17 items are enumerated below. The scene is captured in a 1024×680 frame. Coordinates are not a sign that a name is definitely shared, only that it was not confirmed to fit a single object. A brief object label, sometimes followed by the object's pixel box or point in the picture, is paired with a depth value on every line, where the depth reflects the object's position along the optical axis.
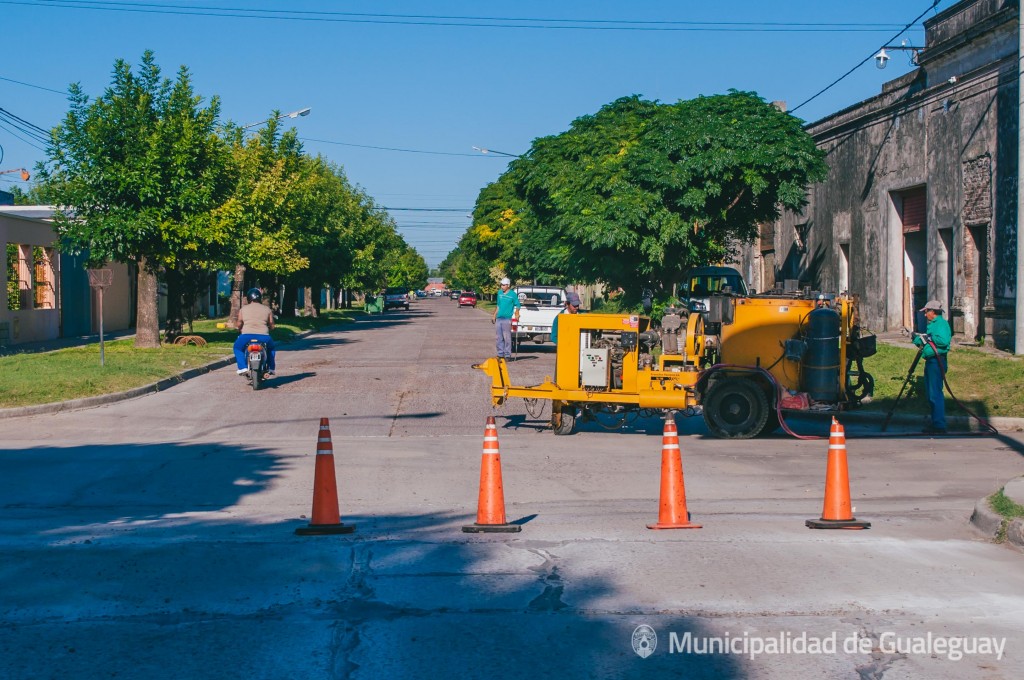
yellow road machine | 14.53
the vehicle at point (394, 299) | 91.81
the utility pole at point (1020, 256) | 18.34
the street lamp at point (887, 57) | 28.80
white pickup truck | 30.17
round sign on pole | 23.34
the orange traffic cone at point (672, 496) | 8.83
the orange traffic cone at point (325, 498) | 8.80
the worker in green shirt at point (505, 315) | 24.31
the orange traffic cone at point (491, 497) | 8.75
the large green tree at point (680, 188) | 29.75
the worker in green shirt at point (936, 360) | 15.45
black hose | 15.41
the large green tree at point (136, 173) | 27.67
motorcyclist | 20.69
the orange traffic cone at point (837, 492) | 8.92
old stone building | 24.03
